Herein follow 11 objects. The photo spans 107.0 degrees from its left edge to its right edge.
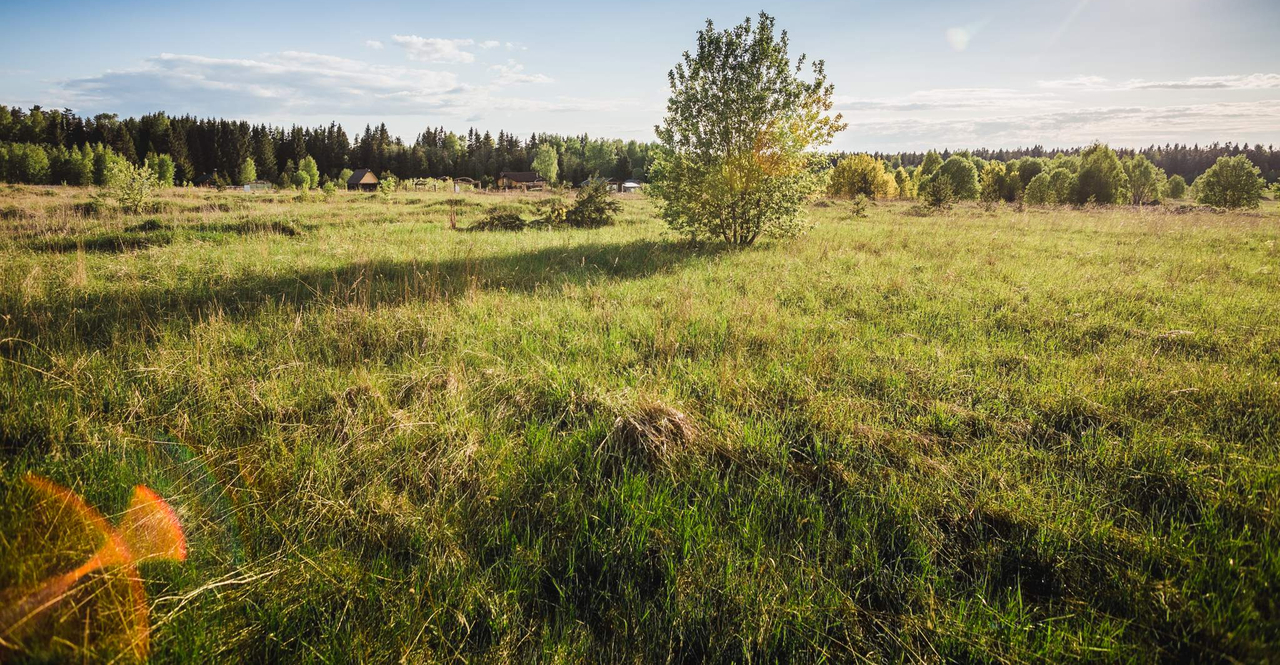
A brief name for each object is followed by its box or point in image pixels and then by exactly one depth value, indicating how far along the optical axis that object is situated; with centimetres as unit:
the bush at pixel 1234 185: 3819
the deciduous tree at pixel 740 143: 1147
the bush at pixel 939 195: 2647
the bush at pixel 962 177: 5569
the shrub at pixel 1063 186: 4406
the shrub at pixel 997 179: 6399
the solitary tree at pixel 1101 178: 4119
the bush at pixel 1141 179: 5879
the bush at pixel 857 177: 5109
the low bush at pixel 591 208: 1755
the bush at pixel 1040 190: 4869
